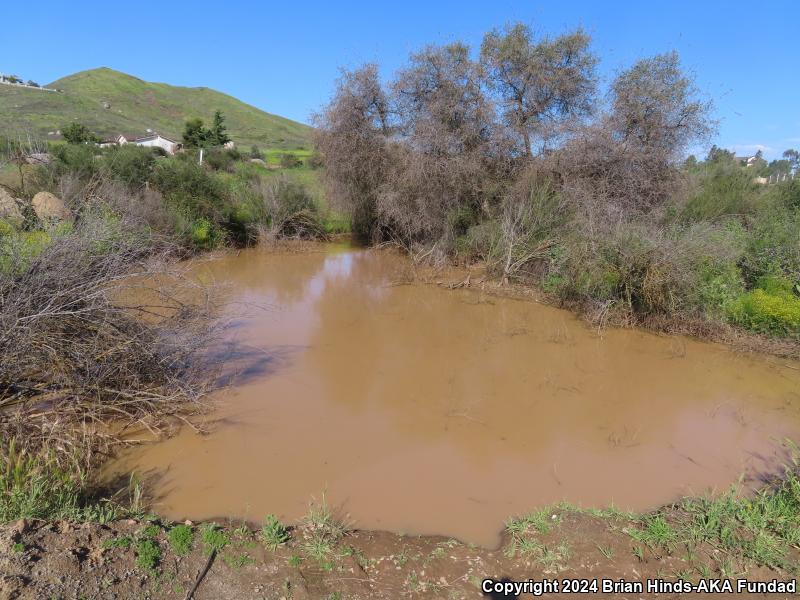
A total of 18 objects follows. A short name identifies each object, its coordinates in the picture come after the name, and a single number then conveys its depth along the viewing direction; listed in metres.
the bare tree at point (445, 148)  13.73
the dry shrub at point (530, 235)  11.83
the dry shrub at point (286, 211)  16.48
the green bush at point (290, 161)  37.38
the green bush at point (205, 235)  14.52
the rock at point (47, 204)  10.42
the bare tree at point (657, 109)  12.39
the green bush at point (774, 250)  8.95
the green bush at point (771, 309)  8.07
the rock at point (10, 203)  7.14
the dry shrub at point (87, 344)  4.25
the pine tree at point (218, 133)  43.40
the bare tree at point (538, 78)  14.03
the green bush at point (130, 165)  13.99
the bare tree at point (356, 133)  15.20
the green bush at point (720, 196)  14.12
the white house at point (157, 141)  40.78
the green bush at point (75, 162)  12.97
